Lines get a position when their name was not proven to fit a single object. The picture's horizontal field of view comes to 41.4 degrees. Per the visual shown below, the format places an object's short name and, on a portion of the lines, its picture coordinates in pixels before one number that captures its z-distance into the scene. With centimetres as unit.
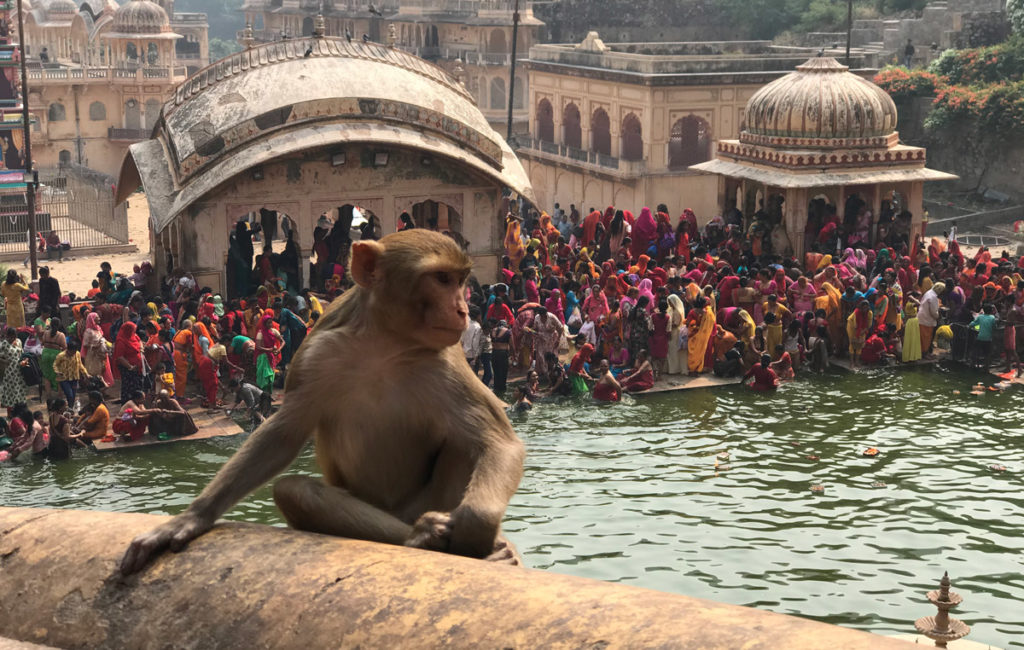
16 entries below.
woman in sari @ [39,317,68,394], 1441
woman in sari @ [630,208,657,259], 2066
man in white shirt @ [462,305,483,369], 1538
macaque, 370
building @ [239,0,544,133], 4909
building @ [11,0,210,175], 4709
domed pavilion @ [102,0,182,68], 4916
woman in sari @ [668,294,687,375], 1617
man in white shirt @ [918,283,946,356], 1698
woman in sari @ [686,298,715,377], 1617
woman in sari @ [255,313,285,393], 1468
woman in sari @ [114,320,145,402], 1426
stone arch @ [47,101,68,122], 4758
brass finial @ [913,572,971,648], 779
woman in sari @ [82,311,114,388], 1481
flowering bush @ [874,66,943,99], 3553
